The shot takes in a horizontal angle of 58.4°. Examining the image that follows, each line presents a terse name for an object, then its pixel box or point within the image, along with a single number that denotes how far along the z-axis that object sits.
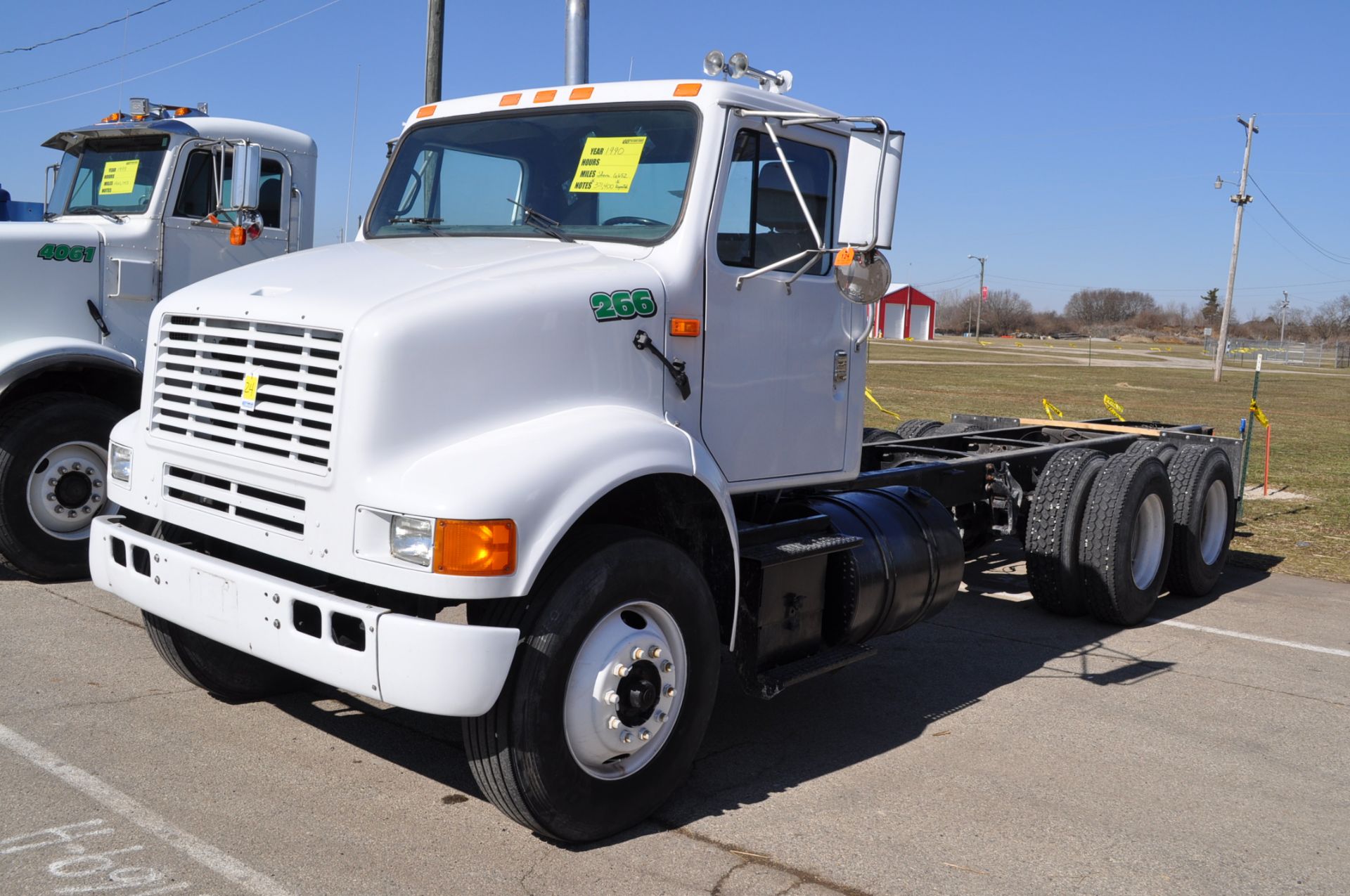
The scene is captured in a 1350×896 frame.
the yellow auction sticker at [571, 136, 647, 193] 4.78
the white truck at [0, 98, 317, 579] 7.32
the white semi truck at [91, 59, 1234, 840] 3.75
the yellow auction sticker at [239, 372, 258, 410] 4.06
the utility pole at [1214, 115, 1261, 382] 45.72
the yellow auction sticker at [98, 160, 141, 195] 8.12
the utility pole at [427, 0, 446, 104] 12.51
